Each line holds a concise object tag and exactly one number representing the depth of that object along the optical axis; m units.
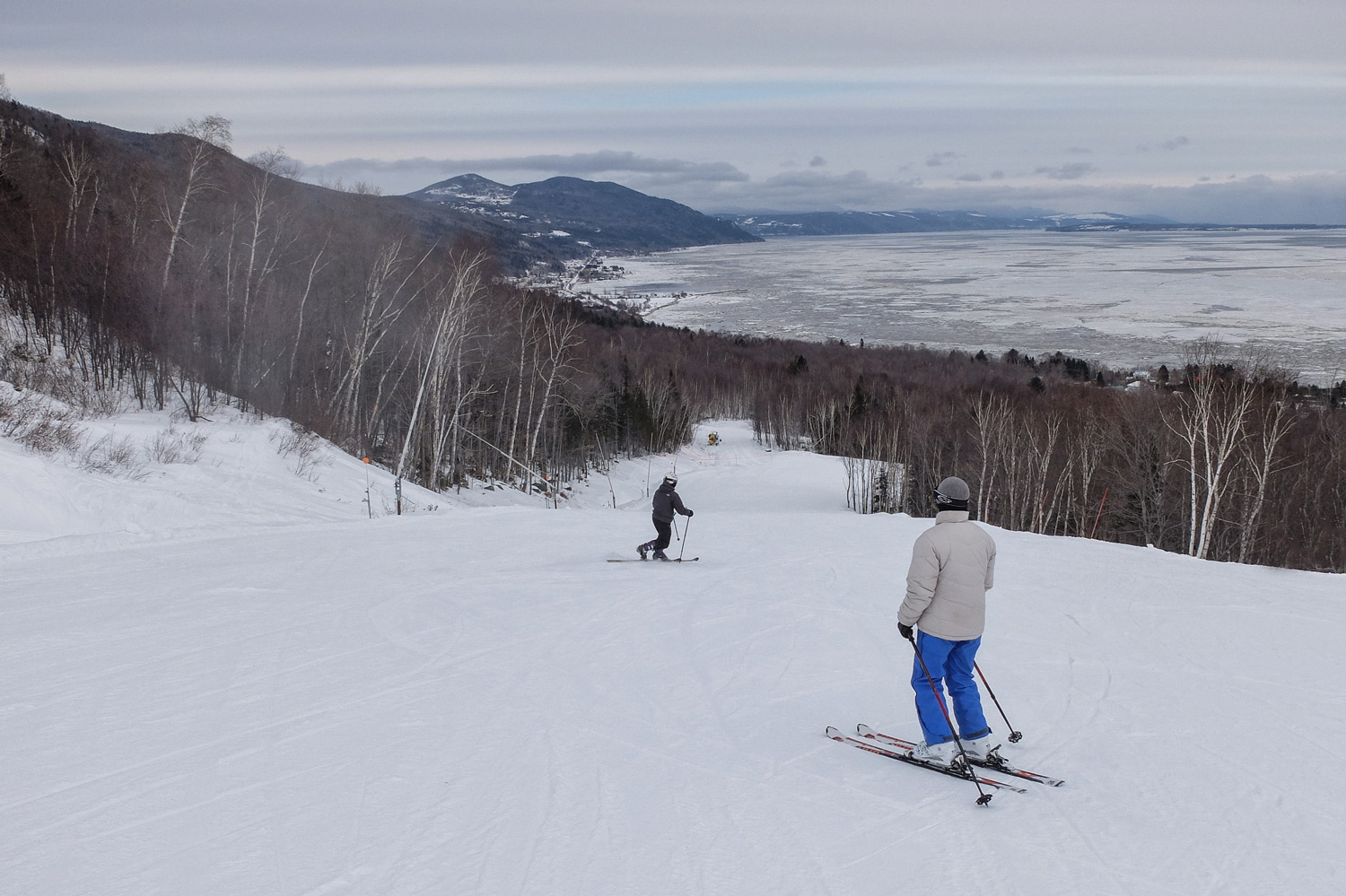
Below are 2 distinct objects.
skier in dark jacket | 13.72
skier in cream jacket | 5.34
